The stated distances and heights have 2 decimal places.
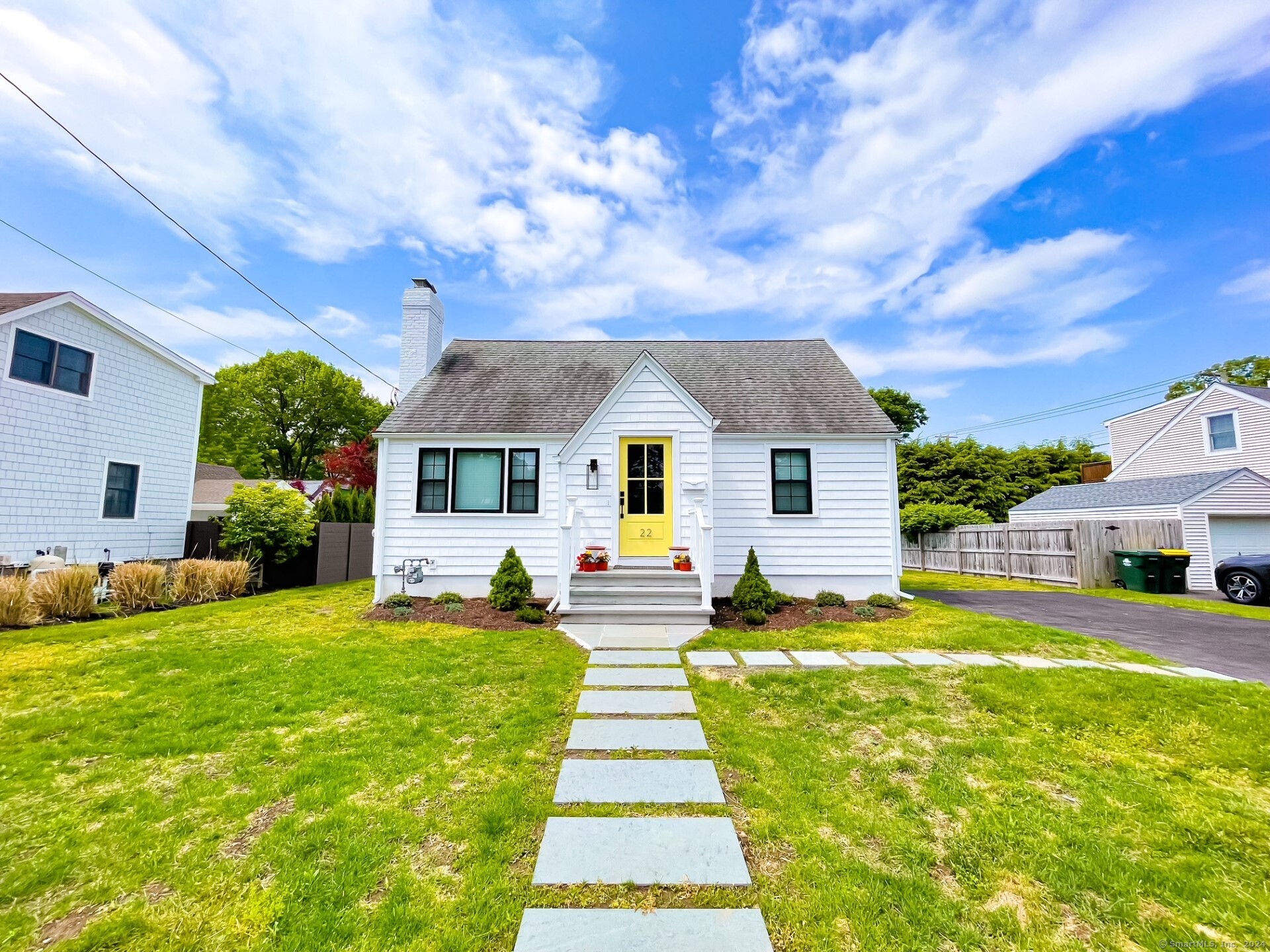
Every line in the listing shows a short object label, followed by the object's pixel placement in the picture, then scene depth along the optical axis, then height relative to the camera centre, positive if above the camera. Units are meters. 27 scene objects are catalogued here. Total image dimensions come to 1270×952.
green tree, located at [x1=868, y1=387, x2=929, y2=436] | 30.89 +7.38
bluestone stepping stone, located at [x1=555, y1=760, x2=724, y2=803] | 3.08 -1.71
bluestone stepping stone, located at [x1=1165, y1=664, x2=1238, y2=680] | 5.45 -1.68
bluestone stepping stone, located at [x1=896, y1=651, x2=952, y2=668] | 5.79 -1.62
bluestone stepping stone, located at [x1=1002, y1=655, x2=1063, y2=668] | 5.76 -1.64
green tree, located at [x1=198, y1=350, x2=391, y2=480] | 35.25 +8.18
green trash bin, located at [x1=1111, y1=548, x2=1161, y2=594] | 13.51 -1.20
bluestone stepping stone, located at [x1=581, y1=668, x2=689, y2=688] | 5.15 -1.66
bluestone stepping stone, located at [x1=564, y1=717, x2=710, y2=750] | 3.79 -1.70
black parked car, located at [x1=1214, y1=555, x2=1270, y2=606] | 11.22 -1.24
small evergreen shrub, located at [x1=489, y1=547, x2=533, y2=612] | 8.54 -1.07
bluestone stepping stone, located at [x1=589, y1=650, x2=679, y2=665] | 5.89 -1.63
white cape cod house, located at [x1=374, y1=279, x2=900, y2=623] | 9.38 +0.87
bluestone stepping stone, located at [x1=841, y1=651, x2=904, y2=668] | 5.77 -1.62
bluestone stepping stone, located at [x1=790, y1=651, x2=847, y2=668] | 5.77 -1.63
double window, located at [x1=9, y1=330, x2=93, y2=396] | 10.55 +3.62
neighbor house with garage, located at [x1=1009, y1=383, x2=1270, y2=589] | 14.31 +1.61
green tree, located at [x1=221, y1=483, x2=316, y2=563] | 11.70 +0.07
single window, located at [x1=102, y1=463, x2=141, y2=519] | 12.05 +0.82
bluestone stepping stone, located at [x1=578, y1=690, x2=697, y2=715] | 4.46 -1.68
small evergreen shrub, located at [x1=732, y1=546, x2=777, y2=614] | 8.12 -1.12
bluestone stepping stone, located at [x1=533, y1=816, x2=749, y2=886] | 2.38 -1.71
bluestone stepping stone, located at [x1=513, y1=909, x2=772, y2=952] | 1.97 -1.69
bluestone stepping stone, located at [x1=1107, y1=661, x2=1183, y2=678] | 5.57 -1.66
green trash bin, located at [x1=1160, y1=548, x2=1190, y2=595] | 13.39 -1.19
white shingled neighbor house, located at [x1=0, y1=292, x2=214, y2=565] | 10.40 +2.16
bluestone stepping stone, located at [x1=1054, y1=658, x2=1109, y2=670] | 5.78 -1.65
